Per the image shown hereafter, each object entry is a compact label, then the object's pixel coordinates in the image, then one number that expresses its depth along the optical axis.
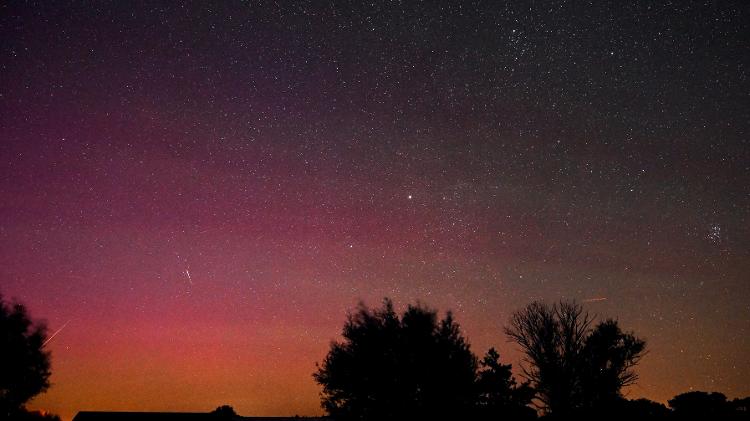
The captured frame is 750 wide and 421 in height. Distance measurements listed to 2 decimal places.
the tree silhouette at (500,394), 32.47
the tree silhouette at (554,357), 32.88
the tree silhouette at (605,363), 33.16
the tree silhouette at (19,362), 35.28
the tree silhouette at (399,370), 29.66
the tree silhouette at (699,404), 29.09
